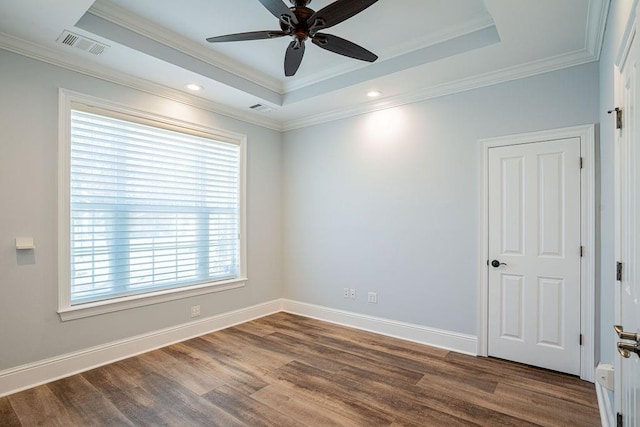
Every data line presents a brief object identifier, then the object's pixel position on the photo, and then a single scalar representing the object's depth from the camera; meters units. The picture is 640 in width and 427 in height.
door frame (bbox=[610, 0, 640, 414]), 1.68
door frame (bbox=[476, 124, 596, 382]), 2.69
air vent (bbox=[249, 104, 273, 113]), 4.13
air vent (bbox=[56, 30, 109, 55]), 2.55
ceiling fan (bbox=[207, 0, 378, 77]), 2.03
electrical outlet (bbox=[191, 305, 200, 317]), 3.84
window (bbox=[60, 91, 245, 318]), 2.97
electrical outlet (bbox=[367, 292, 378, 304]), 3.96
